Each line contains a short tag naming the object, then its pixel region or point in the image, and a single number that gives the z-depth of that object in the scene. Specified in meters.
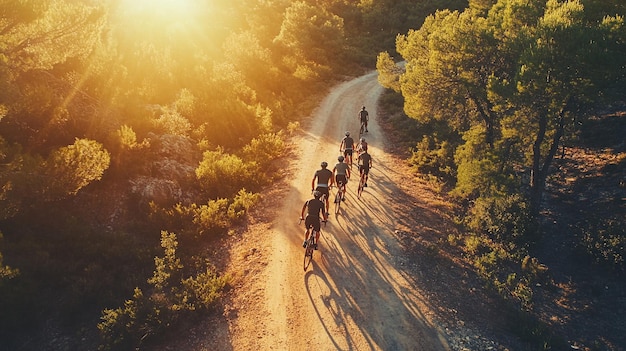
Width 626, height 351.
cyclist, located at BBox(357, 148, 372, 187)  17.44
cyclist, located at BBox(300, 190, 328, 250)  12.52
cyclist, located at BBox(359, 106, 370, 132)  25.82
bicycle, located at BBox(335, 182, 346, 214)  16.31
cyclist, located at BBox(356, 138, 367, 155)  19.09
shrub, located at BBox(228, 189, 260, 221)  16.56
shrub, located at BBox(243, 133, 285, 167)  22.50
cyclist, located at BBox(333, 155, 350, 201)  16.05
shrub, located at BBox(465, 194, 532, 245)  16.33
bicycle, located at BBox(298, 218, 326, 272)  12.88
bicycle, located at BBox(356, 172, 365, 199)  17.86
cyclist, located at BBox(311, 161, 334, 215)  14.61
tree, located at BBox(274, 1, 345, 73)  46.31
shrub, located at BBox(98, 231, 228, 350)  10.43
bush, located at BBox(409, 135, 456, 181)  21.48
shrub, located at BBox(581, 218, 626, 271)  15.29
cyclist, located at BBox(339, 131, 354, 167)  19.69
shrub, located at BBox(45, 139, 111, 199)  12.97
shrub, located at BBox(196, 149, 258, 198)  18.64
